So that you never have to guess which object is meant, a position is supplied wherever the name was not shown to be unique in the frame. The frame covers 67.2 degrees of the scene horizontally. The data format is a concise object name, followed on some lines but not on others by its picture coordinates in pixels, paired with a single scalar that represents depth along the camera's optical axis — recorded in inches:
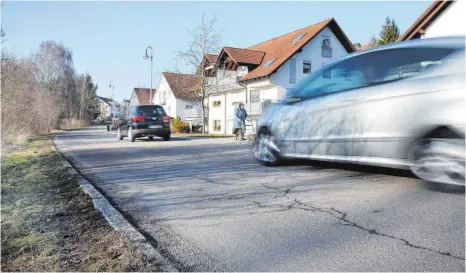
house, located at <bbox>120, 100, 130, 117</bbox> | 3440.5
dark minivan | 629.6
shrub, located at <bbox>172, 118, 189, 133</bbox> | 1219.4
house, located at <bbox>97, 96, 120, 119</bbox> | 4627.0
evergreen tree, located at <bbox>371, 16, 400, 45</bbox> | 1889.5
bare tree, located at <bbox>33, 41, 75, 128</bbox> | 2137.1
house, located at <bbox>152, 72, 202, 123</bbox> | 1712.6
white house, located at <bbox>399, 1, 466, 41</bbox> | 699.4
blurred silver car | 146.4
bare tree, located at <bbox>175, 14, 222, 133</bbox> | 1153.4
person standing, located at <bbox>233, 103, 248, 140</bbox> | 651.5
